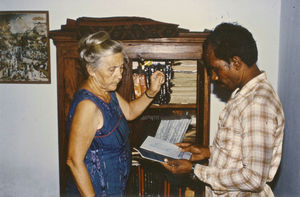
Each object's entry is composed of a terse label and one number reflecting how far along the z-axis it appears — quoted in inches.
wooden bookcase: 67.9
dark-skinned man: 44.2
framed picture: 93.0
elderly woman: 56.1
